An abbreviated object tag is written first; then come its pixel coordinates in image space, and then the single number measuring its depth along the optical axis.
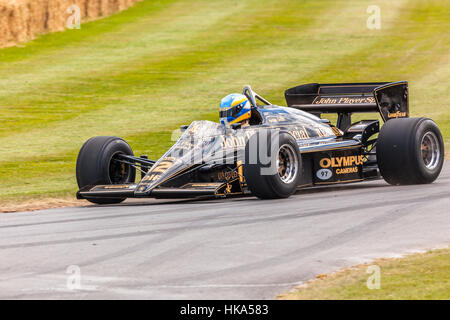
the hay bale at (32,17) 31.78
